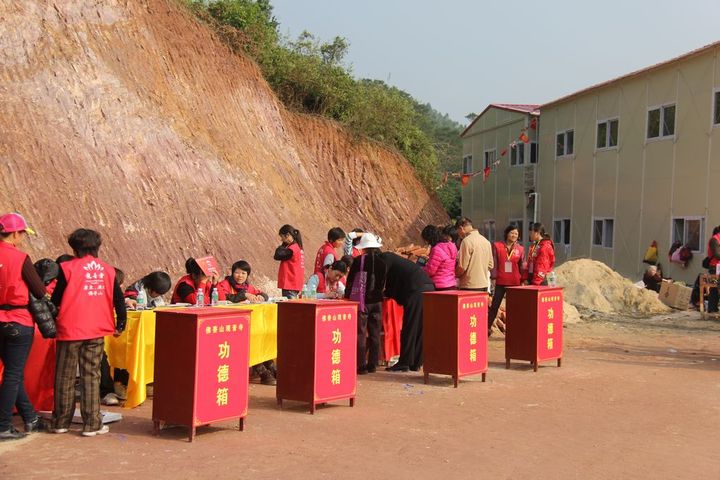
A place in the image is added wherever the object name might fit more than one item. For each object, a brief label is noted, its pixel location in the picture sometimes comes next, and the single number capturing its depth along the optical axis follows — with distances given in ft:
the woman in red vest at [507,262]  45.88
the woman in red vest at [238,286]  33.22
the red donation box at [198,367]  23.70
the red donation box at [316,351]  27.99
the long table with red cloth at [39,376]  26.94
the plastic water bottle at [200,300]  29.88
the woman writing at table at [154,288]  30.71
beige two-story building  78.02
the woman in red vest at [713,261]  60.34
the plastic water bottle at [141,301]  29.22
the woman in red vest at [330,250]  41.63
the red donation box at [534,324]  37.88
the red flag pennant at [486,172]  131.23
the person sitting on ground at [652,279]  79.56
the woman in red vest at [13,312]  23.15
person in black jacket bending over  36.47
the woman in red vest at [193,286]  32.73
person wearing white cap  35.29
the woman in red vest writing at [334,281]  37.37
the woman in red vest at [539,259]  46.26
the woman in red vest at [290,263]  42.83
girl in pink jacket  39.91
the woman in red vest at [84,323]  23.80
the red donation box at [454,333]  33.42
